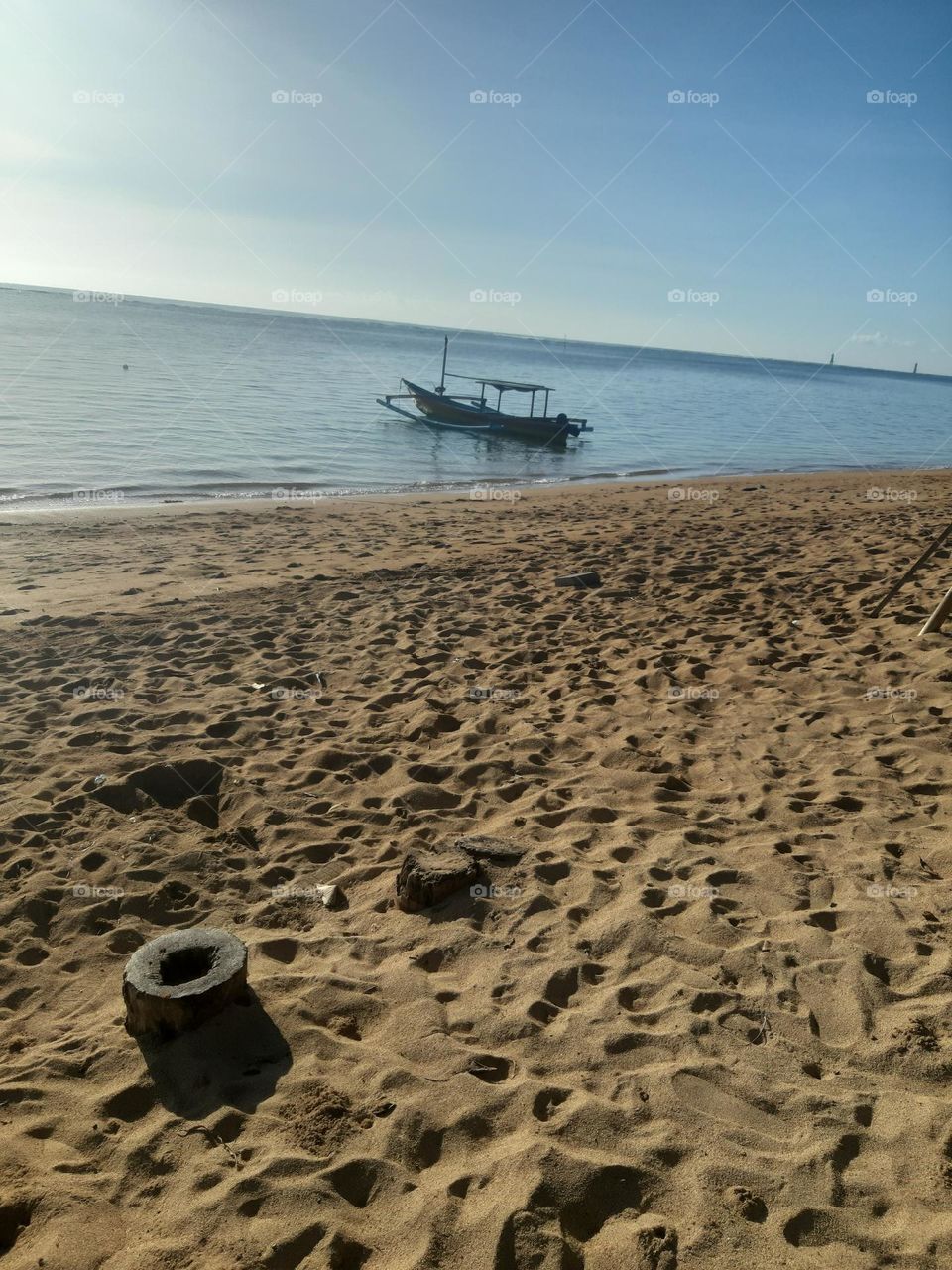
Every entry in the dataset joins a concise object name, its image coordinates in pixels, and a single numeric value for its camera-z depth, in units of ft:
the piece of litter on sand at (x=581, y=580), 31.81
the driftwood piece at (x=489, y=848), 14.80
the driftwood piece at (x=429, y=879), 13.74
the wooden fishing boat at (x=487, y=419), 94.27
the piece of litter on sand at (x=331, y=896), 13.97
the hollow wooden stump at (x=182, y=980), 10.85
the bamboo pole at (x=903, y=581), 25.73
